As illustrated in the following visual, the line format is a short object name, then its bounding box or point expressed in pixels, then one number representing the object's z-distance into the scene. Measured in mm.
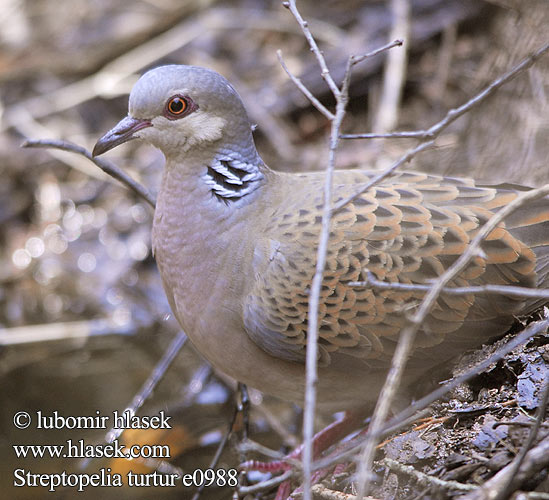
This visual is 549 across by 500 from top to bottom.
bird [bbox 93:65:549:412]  6730
